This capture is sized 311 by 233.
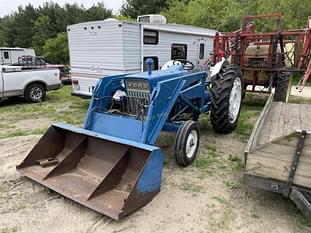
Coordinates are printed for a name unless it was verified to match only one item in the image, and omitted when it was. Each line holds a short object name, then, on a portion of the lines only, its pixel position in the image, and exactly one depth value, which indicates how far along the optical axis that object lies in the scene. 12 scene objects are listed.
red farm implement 6.20
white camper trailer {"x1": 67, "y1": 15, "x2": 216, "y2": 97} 6.17
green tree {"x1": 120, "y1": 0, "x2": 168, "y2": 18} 25.20
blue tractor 2.70
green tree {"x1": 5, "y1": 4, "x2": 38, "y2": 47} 27.62
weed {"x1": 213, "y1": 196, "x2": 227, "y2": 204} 2.91
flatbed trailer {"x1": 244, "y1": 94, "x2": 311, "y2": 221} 2.29
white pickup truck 7.75
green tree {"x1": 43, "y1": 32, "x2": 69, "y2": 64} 19.69
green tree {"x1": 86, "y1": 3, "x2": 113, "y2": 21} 24.58
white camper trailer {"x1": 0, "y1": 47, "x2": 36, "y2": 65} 14.41
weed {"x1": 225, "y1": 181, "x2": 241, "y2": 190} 3.20
